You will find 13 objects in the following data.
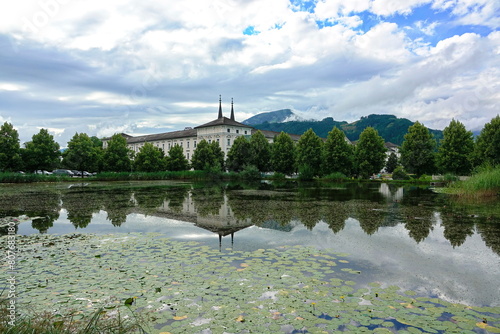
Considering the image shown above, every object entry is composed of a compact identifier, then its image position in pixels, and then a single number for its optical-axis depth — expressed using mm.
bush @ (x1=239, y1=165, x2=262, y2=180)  59000
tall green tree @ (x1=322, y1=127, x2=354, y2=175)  57438
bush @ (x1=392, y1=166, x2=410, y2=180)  53950
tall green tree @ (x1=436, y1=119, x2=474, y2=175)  46688
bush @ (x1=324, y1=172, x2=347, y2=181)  52500
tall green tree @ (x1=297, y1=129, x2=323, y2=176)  59438
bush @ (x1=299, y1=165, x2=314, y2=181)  55094
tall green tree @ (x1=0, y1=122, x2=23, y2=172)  50906
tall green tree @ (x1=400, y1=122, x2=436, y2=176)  52406
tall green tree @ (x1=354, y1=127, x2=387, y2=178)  55938
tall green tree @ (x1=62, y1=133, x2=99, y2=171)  59312
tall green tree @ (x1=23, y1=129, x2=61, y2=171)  54125
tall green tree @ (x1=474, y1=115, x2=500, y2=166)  36125
